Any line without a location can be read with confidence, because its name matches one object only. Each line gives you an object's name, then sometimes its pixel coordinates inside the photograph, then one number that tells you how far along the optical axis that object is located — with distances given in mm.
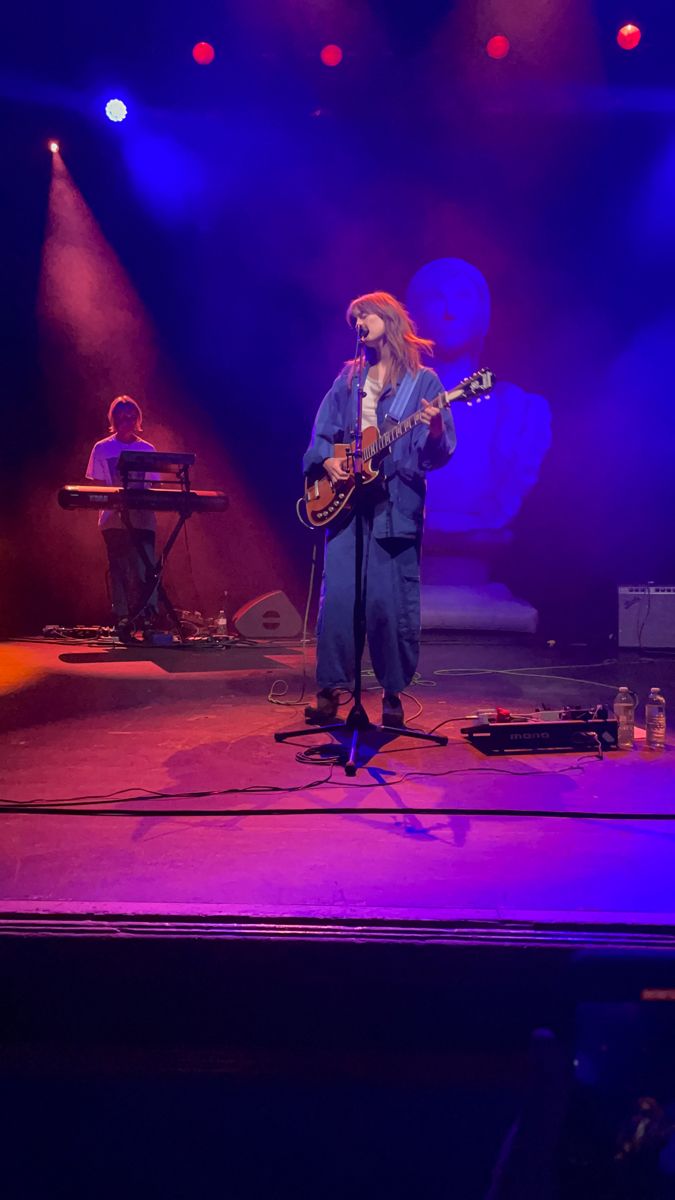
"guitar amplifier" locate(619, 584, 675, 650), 7777
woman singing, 3748
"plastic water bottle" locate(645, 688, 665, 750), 3627
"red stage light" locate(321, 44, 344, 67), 7664
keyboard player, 7426
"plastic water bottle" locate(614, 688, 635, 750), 3688
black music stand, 6961
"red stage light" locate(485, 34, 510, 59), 7475
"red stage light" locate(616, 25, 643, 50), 7270
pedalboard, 3576
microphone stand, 3389
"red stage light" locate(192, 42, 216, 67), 7570
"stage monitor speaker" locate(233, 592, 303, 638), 7945
